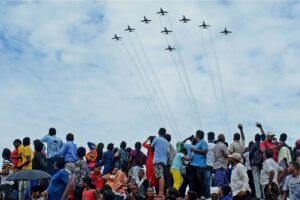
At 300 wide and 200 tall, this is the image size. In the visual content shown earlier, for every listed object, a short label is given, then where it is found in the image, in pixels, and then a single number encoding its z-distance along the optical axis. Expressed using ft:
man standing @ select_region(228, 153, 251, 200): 40.01
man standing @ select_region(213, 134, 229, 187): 48.52
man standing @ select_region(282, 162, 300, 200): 38.22
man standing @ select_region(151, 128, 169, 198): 49.73
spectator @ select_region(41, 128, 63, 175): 52.01
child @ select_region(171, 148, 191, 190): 50.72
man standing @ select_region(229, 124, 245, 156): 50.52
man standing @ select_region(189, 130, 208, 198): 49.37
